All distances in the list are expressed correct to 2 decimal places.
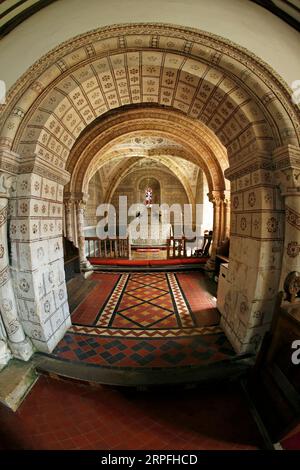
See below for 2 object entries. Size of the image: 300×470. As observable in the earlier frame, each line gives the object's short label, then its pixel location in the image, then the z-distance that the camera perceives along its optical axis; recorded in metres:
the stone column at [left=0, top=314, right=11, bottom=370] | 2.56
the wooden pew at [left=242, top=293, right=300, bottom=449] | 1.81
